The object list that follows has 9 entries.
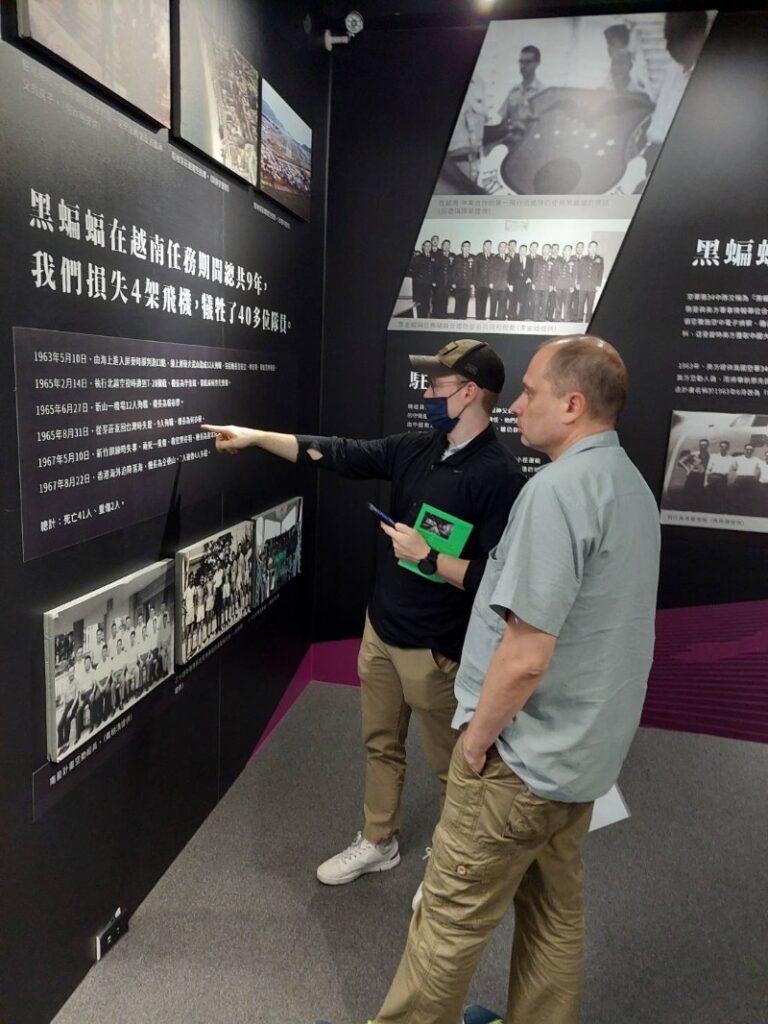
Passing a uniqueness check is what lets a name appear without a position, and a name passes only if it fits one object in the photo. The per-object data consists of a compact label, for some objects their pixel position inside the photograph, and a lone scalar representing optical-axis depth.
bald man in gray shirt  1.19
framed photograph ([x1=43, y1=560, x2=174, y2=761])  1.51
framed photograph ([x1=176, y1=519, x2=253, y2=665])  2.00
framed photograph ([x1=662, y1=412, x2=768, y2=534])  2.94
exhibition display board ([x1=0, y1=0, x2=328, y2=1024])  1.36
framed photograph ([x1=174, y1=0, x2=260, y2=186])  1.78
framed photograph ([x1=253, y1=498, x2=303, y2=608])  2.58
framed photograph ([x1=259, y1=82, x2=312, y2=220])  2.37
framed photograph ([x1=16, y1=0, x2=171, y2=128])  1.28
